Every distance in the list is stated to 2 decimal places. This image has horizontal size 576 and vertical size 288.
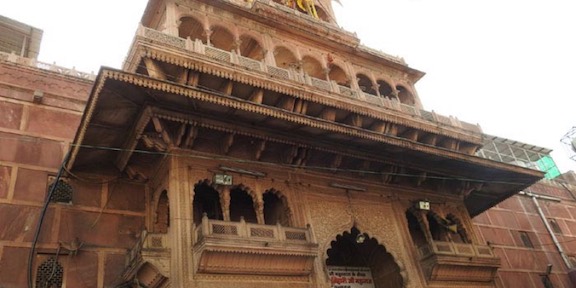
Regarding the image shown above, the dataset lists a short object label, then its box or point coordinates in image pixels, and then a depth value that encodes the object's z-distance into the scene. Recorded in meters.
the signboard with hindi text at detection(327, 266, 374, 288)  10.34
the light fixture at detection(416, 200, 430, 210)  10.78
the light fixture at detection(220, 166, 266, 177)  8.59
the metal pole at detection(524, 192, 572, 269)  17.53
